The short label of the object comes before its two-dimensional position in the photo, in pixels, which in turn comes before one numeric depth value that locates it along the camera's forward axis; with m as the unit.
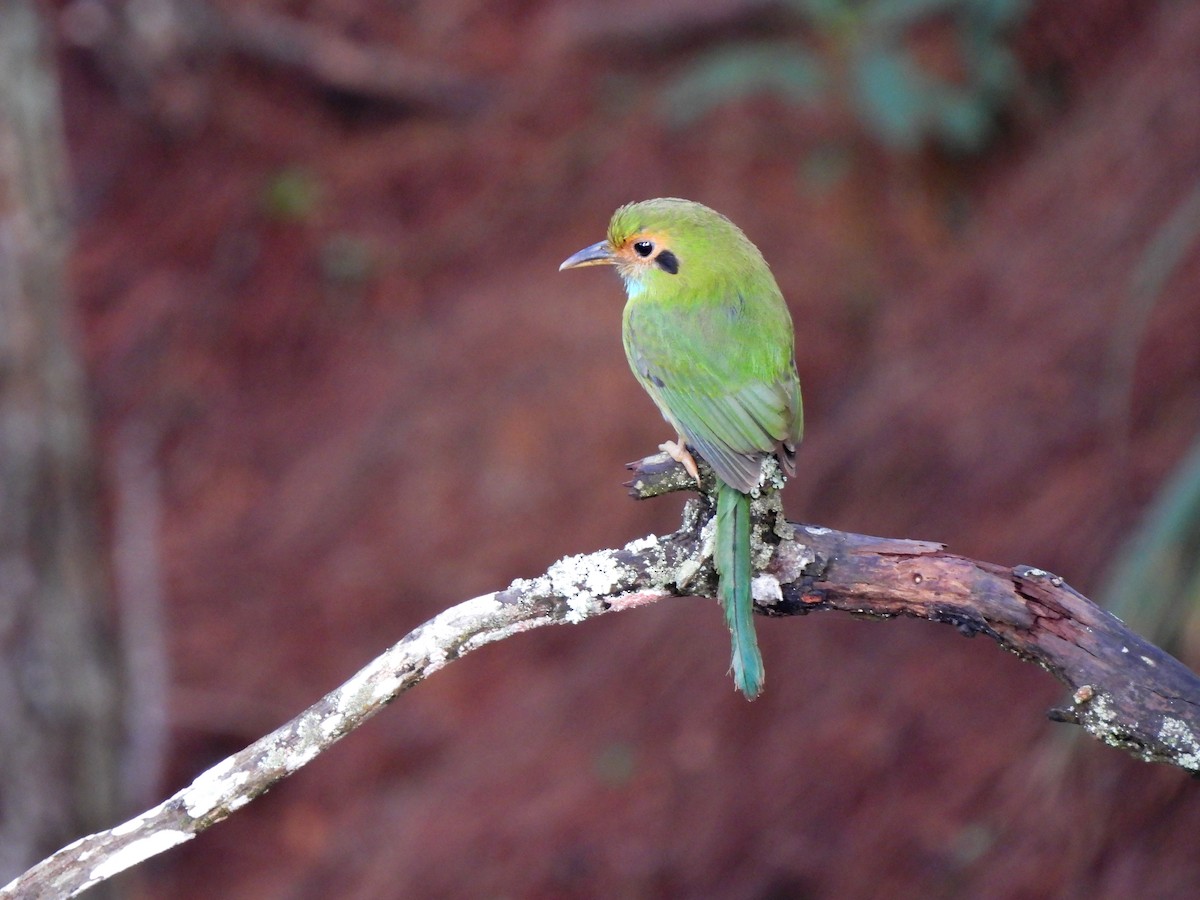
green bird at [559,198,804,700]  5.36
